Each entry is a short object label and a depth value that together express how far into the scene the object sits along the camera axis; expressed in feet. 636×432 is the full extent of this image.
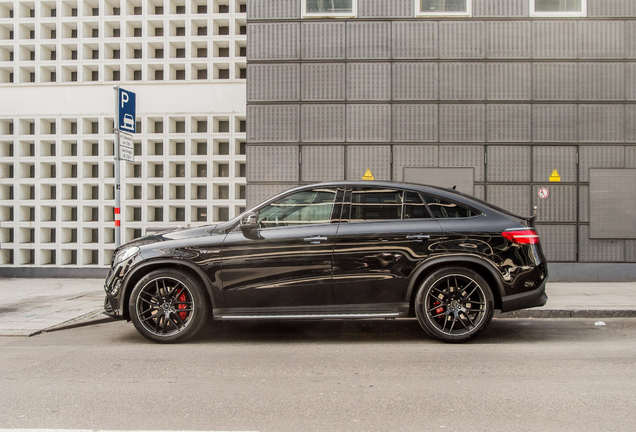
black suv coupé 17.84
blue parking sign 26.08
